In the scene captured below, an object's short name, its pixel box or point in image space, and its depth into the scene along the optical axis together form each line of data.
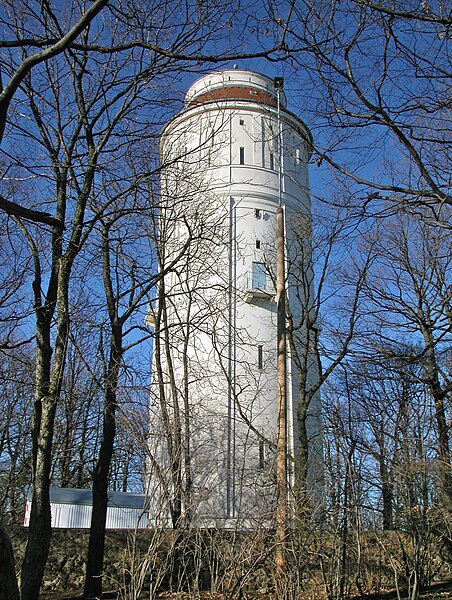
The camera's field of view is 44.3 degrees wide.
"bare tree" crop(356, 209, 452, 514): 13.94
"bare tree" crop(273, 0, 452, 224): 6.08
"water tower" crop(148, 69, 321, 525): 18.86
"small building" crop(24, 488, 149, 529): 20.81
